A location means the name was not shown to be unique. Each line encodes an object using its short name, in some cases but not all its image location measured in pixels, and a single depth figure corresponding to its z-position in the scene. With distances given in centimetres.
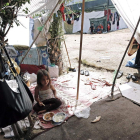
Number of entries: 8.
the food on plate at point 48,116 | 268
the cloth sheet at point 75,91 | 308
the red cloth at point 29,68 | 460
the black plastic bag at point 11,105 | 152
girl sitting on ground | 285
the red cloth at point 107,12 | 1512
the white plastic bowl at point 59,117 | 262
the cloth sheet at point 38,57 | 471
